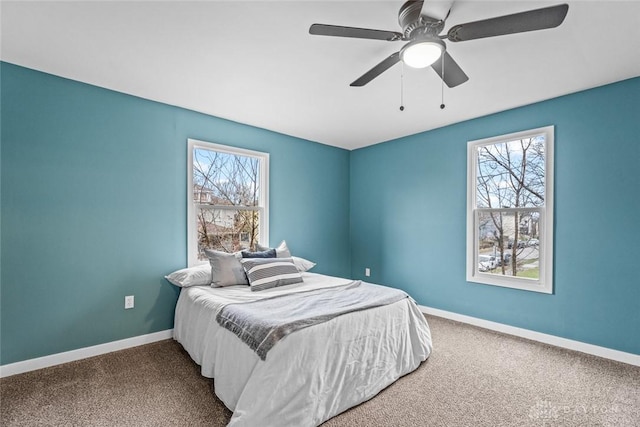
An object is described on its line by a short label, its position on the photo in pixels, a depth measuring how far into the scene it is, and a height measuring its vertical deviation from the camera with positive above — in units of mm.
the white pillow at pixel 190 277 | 2939 -658
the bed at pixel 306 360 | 1719 -997
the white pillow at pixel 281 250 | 3503 -465
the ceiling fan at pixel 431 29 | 1523 +980
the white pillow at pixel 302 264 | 3697 -657
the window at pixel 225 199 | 3398 +140
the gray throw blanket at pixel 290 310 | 1844 -709
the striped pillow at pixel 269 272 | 2896 -608
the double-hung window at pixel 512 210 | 3143 +32
